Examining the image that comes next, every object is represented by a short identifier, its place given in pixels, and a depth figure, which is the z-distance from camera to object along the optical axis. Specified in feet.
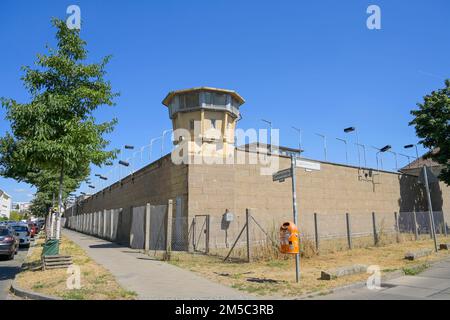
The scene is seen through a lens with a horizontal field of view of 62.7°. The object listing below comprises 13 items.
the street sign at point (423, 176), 51.10
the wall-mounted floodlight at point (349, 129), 88.78
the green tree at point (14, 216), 396.86
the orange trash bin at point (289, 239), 30.35
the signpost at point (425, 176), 50.45
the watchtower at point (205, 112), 69.36
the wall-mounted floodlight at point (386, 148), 96.02
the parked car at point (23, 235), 81.66
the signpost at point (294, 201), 30.60
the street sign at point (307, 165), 32.56
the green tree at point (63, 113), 36.86
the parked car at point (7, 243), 55.52
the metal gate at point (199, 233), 55.77
